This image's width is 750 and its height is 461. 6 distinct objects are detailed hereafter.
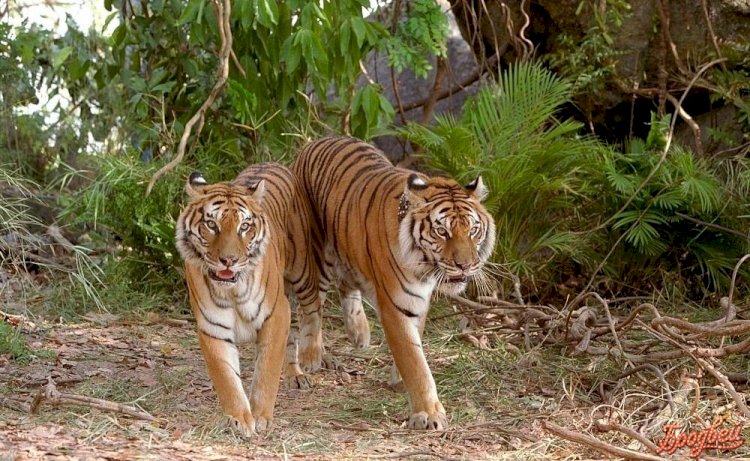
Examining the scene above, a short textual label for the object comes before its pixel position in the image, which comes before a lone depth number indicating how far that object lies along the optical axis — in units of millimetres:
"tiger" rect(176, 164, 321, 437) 9398
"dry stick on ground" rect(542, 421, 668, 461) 8258
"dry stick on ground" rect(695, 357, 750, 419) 9069
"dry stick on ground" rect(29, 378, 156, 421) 9156
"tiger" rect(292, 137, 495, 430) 9969
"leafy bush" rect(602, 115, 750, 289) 14117
